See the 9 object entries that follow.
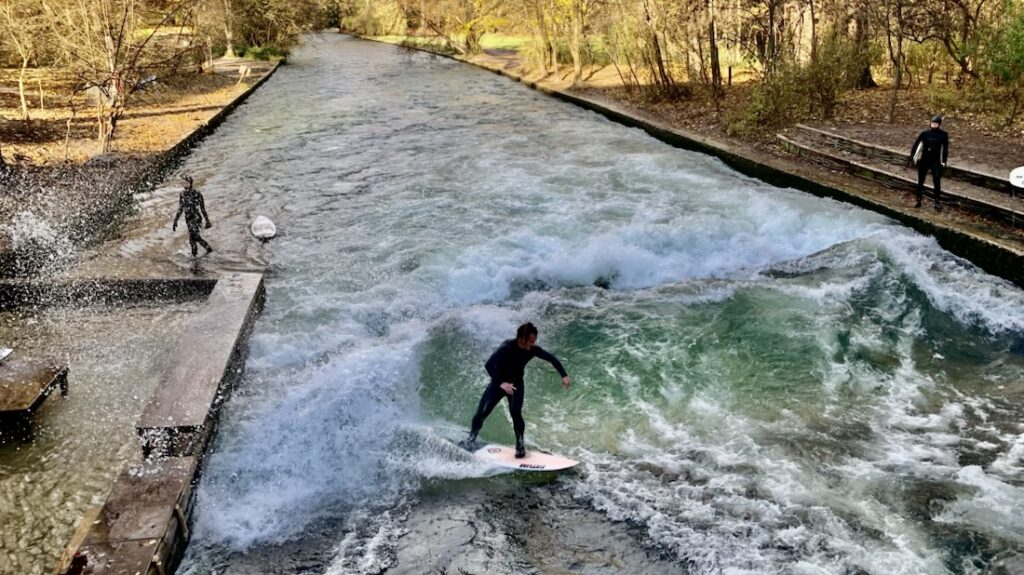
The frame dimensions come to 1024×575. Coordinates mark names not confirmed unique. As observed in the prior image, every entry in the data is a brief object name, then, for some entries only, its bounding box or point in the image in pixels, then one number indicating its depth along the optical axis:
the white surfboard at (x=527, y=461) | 7.15
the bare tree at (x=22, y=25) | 18.61
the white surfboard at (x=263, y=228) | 12.38
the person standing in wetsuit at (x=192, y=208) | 12.05
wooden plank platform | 7.58
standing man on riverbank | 12.02
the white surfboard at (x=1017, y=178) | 10.55
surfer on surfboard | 7.21
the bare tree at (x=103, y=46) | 18.03
